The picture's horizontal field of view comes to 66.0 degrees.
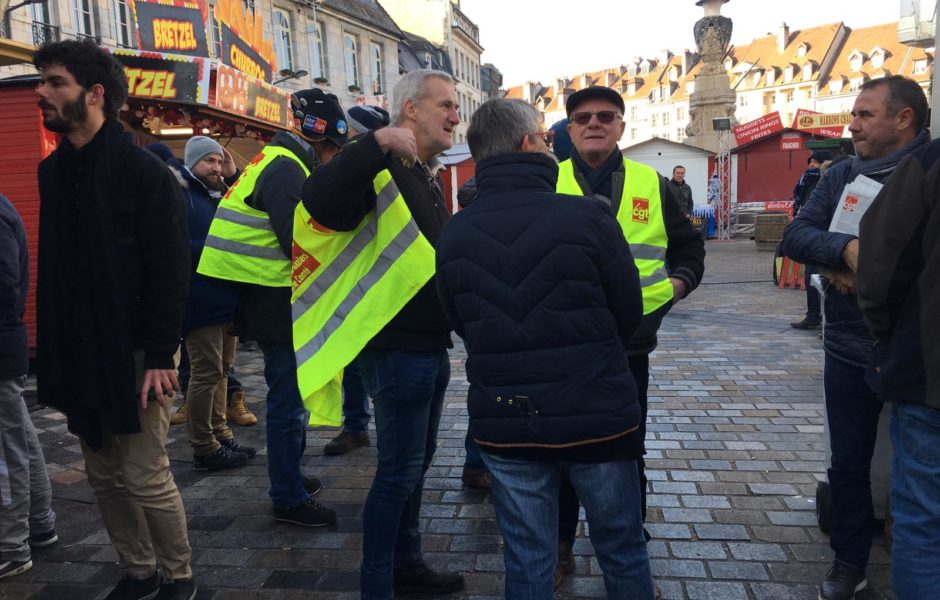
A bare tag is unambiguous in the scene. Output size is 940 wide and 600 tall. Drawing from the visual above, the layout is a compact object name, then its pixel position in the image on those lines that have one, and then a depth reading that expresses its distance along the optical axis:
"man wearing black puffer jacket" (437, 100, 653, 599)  1.94
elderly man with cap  2.91
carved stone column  28.19
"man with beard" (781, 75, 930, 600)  2.54
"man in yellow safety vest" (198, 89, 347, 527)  3.27
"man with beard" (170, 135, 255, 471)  4.43
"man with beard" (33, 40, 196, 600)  2.55
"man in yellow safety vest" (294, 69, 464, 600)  2.51
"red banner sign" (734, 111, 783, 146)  24.69
